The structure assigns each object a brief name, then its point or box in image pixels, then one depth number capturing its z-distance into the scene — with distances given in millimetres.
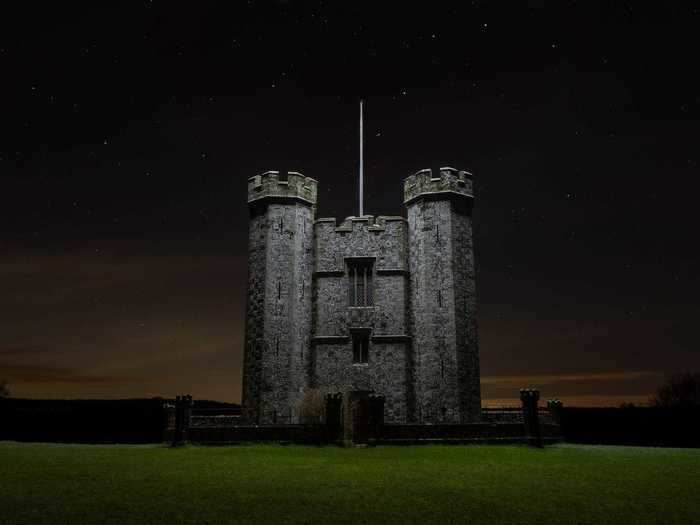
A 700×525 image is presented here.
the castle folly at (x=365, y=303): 29688
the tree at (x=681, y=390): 59522
